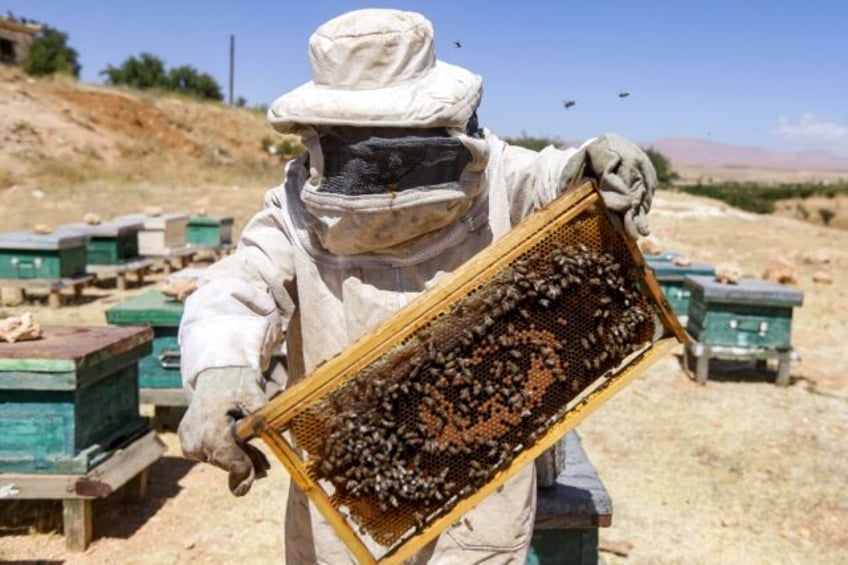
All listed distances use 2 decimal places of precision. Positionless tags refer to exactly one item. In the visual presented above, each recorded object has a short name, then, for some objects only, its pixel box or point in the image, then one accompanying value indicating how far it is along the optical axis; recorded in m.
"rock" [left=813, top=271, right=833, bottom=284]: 13.90
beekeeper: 1.85
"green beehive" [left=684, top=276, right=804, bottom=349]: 7.69
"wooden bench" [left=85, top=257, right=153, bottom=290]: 11.55
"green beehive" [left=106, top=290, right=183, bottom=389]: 5.86
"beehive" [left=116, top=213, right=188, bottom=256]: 12.98
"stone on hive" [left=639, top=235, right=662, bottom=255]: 10.78
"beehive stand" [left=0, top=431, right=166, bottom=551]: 4.37
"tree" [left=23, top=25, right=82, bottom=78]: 36.28
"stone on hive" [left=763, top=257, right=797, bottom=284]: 11.74
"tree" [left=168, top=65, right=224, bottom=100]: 50.59
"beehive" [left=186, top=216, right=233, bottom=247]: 14.00
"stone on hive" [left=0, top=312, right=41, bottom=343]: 4.55
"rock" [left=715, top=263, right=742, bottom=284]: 8.03
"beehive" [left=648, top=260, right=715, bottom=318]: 9.34
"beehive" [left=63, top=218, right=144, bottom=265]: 11.68
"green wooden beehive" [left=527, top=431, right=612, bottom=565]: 3.02
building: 42.12
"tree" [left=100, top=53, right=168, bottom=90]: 49.34
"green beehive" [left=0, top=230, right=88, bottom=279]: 10.09
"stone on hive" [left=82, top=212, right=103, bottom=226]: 12.28
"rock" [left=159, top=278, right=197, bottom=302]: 6.05
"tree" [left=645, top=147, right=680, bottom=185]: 50.33
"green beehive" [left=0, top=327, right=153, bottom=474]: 4.21
